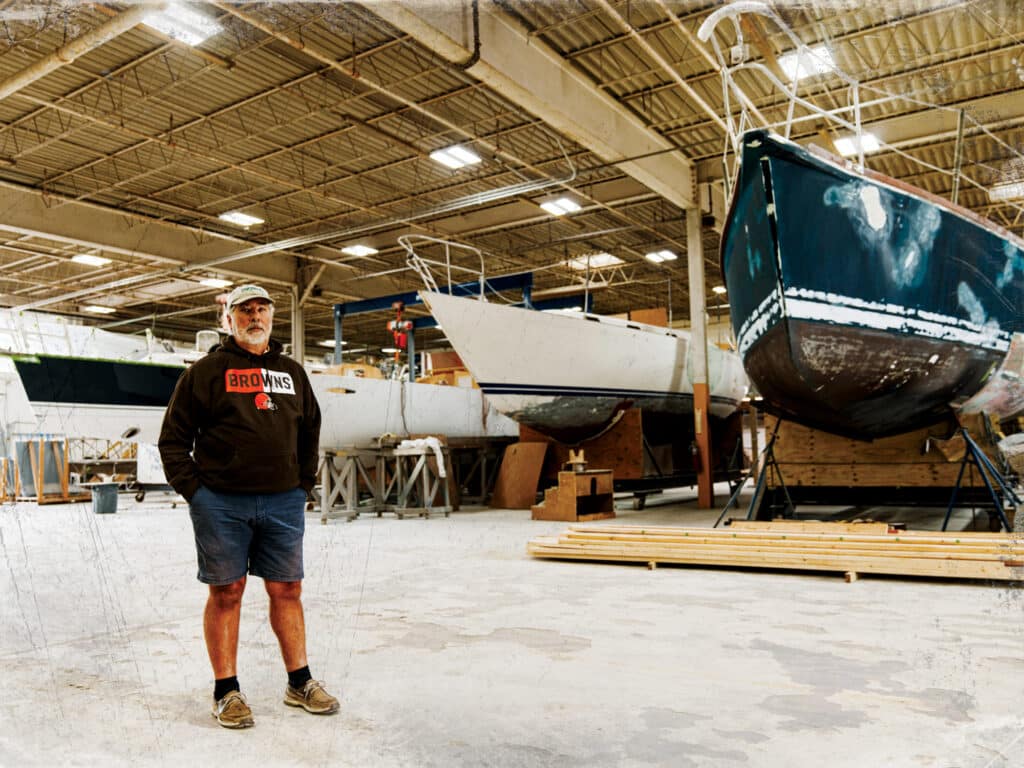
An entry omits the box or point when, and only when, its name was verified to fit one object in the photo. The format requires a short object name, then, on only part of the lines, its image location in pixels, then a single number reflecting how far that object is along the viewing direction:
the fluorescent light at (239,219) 13.39
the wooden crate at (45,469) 11.94
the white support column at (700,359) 9.66
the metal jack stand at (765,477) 5.95
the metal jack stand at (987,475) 4.95
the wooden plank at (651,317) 10.77
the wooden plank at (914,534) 4.21
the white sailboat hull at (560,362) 8.56
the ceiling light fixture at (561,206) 12.47
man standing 2.08
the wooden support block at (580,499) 7.88
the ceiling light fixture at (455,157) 10.75
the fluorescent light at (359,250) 15.09
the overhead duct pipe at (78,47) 6.53
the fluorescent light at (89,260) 14.72
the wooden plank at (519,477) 9.77
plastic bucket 9.95
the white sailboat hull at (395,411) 9.02
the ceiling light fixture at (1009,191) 10.66
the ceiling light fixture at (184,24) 7.09
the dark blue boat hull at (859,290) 4.86
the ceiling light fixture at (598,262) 16.78
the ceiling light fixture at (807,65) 8.06
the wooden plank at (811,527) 4.82
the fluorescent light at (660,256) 16.27
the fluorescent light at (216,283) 16.91
